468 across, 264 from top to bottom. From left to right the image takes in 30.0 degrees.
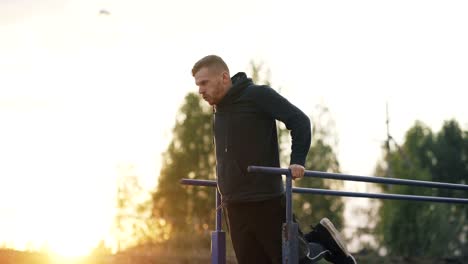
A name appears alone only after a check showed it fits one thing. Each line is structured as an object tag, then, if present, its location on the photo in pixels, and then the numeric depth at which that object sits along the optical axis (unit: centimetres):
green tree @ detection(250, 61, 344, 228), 3416
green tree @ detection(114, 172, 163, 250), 2936
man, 476
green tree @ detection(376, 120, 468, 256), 3625
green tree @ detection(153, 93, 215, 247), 3681
